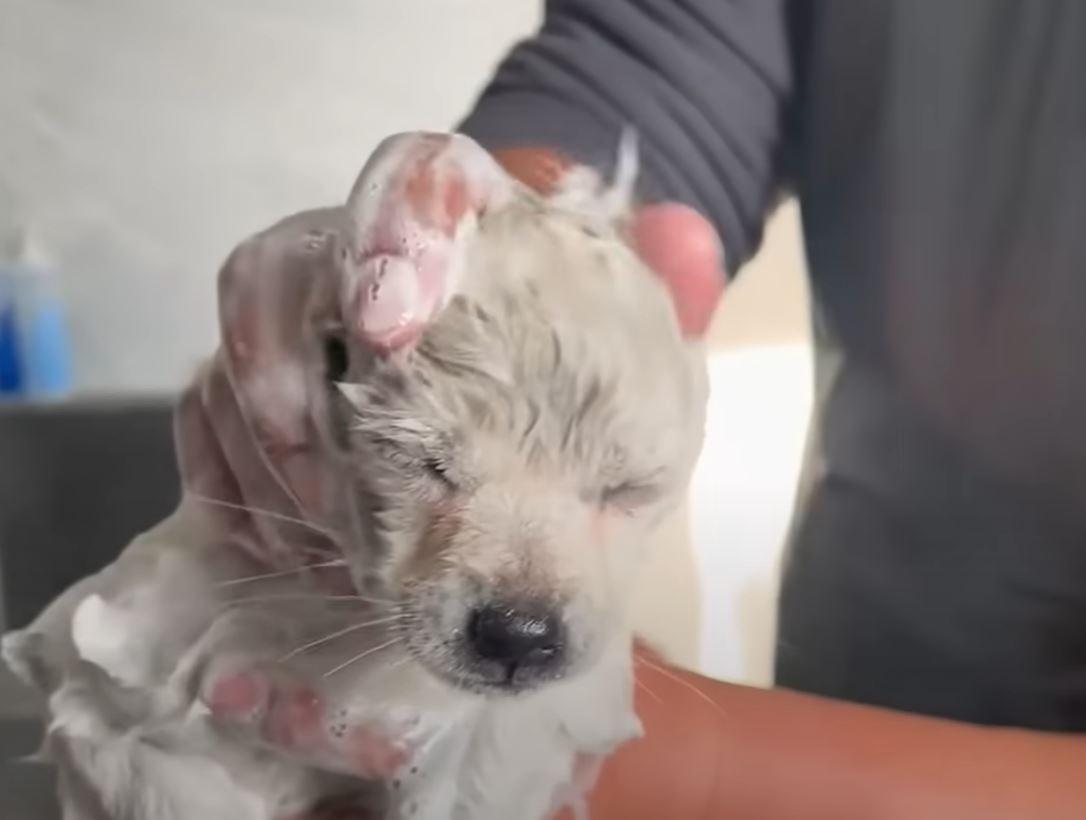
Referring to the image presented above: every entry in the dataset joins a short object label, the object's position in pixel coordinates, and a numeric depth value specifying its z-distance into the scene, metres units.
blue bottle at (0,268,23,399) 0.69
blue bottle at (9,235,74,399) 0.68
